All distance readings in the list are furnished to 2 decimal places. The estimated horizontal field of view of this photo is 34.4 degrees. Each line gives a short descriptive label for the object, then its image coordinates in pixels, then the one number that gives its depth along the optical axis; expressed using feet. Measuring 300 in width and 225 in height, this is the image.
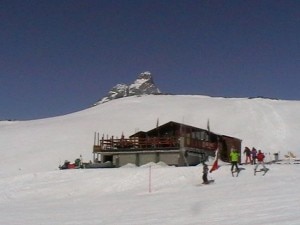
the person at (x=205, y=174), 81.46
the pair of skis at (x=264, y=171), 87.32
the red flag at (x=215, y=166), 91.99
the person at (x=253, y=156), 109.98
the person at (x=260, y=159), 89.81
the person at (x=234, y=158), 88.48
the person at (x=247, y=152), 117.54
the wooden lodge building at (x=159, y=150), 121.49
